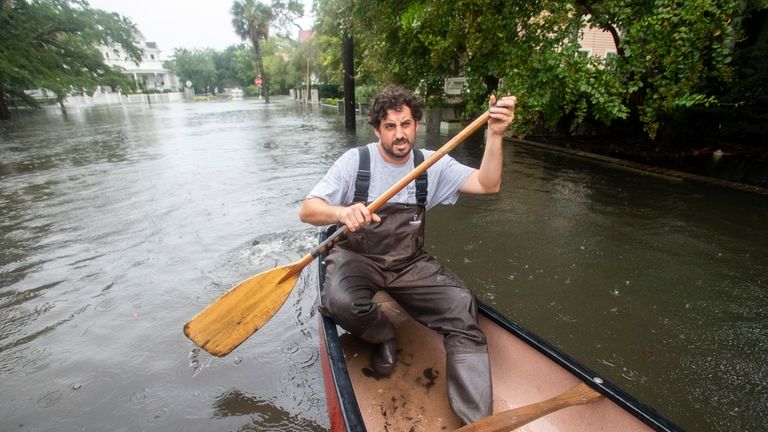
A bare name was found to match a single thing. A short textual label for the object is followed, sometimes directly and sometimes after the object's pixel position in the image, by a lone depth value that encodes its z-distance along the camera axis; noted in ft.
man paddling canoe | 7.97
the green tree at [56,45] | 66.28
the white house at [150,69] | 220.08
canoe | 6.00
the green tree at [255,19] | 156.25
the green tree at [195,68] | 221.66
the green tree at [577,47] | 21.31
